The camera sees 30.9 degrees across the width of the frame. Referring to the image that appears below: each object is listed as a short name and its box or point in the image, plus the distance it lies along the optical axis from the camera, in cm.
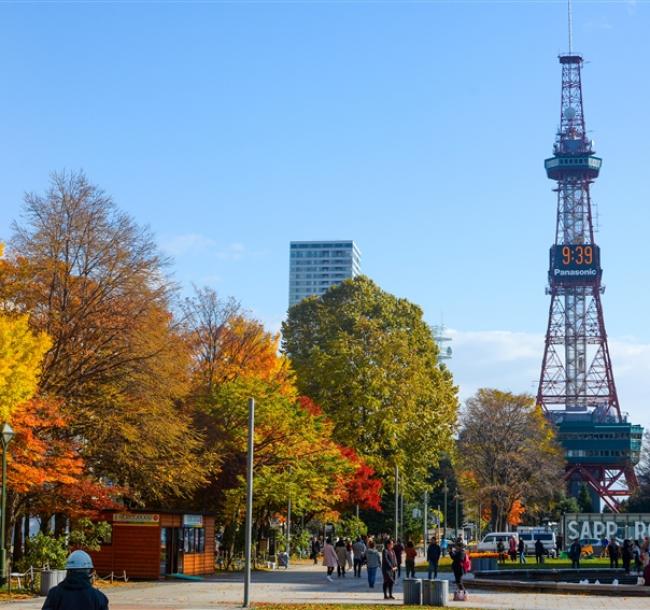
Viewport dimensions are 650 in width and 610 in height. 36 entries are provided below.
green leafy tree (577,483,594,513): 14288
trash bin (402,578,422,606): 3139
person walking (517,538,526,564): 5810
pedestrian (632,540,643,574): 4797
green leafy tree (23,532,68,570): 3591
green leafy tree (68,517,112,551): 3906
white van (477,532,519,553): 6956
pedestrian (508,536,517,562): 6193
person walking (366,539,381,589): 4019
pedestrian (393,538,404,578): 4659
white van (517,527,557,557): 7375
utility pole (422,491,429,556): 8446
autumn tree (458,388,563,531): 9381
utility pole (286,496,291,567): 5724
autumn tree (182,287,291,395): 5944
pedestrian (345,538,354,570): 5179
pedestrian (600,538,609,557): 6900
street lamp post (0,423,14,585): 3275
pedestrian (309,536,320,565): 6484
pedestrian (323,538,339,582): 4469
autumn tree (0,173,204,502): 4091
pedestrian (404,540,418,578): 4083
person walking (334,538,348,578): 4712
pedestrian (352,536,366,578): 4784
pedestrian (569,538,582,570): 5103
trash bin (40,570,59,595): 3228
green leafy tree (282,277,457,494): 6512
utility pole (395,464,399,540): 5936
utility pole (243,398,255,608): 2886
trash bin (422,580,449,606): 3100
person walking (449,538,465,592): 3597
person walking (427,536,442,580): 4112
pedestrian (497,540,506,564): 6358
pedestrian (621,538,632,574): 4734
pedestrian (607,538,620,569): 5059
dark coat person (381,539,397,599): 3469
